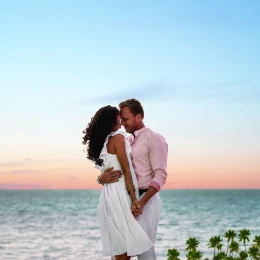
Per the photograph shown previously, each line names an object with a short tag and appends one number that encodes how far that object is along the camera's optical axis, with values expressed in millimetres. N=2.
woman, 5148
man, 5312
